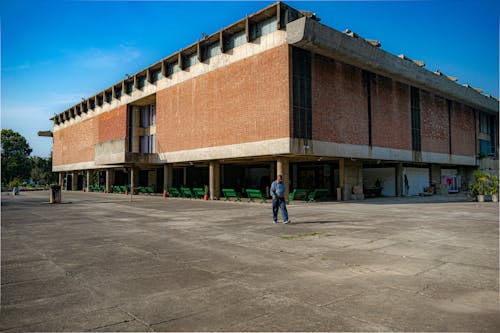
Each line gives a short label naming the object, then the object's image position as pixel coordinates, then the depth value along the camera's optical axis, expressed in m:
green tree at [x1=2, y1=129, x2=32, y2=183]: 85.12
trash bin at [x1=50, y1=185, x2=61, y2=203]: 23.72
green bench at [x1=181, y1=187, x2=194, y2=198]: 31.27
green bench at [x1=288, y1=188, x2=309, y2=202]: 23.53
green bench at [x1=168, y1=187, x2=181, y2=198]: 33.78
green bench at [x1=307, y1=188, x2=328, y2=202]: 24.45
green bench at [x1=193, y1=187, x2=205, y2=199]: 29.56
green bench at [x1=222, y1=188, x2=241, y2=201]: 26.18
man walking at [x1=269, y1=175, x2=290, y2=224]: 12.12
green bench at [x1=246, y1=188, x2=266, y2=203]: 24.18
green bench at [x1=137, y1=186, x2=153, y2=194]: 39.16
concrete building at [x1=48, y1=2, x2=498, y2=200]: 23.50
